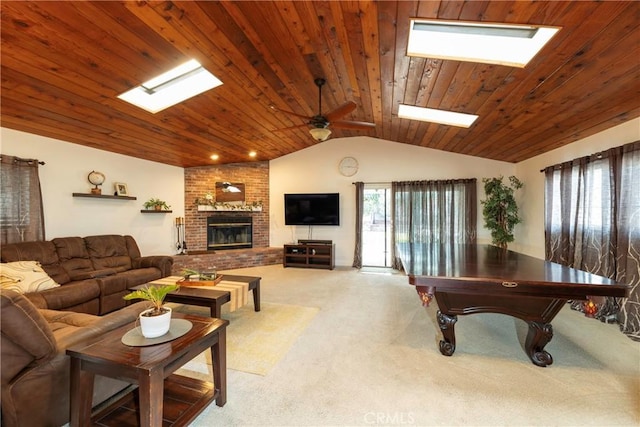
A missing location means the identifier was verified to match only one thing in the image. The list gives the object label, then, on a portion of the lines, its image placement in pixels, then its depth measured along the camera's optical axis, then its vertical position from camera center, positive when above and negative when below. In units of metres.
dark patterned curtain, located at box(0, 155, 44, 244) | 3.34 +0.19
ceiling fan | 2.98 +1.09
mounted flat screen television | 6.30 +0.12
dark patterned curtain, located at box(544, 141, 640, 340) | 2.82 -0.11
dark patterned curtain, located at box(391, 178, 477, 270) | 5.57 +0.03
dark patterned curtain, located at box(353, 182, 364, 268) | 6.20 -0.19
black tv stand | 6.12 -0.92
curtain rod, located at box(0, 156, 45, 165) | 3.42 +0.72
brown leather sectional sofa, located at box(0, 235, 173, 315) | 3.04 -0.75
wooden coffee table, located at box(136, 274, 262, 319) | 2.83 -0.88
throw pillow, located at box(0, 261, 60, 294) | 2.79 -0.66
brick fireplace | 5.94 -0.07
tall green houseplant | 5.03 +0.01
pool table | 1.95 -0.56
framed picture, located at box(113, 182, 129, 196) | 4.75 +0.48
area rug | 2.37 -1.27
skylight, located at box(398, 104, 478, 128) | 3.78 +1.43
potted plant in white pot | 1.59 -0.60
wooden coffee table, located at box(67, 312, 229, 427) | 1.32 -0.82
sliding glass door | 6.22 -0.29
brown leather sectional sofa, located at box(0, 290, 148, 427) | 1.35 -0.79
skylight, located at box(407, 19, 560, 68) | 2.03 +1.39
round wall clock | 6.34 +1.11
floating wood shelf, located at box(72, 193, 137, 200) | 4.16 +0.32
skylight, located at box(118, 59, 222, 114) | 2.94 +1.46
